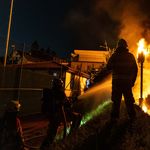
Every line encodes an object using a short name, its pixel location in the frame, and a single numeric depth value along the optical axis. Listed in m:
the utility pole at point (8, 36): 6.76
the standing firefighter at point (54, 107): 4.11
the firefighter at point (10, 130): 3.14
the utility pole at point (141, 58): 5.78
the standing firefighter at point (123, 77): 4.11
